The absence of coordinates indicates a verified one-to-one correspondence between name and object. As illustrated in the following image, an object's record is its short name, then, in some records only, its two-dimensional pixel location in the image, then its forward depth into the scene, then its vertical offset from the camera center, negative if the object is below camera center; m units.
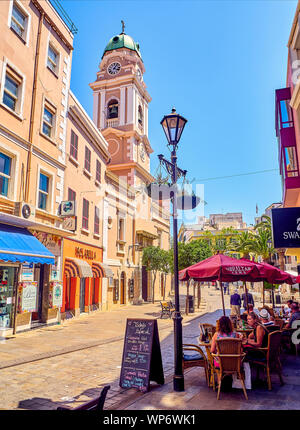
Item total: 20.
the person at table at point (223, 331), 5.87 -0.96
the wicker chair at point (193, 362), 6.34 -1.61
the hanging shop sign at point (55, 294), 14.06 -0.68
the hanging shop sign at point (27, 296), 12.16 -0.68
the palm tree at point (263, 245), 35.97 +3.61
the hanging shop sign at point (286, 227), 8.66 +1.36
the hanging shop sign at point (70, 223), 15.06 +2.55
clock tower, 30.67 +16.82
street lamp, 5.84 +1.92
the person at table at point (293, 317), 9.56 -1.14
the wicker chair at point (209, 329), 7.29 -1.17
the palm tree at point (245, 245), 37.16 +3.78
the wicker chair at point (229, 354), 5.53 -1.29
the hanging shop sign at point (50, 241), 13.64 +1.62
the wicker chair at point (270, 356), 6.06 -1.46
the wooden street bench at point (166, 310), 19.00 -1.86
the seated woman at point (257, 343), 6.27 -1.25
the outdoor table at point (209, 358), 5.78 -1.41
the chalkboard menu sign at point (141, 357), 5.82 -1.44
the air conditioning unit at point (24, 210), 11.91 +2.50
